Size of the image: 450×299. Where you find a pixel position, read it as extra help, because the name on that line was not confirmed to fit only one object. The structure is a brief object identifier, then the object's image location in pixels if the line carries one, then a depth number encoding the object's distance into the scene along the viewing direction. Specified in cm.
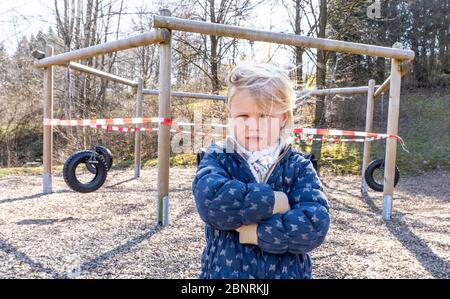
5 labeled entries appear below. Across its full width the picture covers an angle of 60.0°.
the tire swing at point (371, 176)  482
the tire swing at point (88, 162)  369
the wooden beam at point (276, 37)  284
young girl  98
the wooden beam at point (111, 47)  286
